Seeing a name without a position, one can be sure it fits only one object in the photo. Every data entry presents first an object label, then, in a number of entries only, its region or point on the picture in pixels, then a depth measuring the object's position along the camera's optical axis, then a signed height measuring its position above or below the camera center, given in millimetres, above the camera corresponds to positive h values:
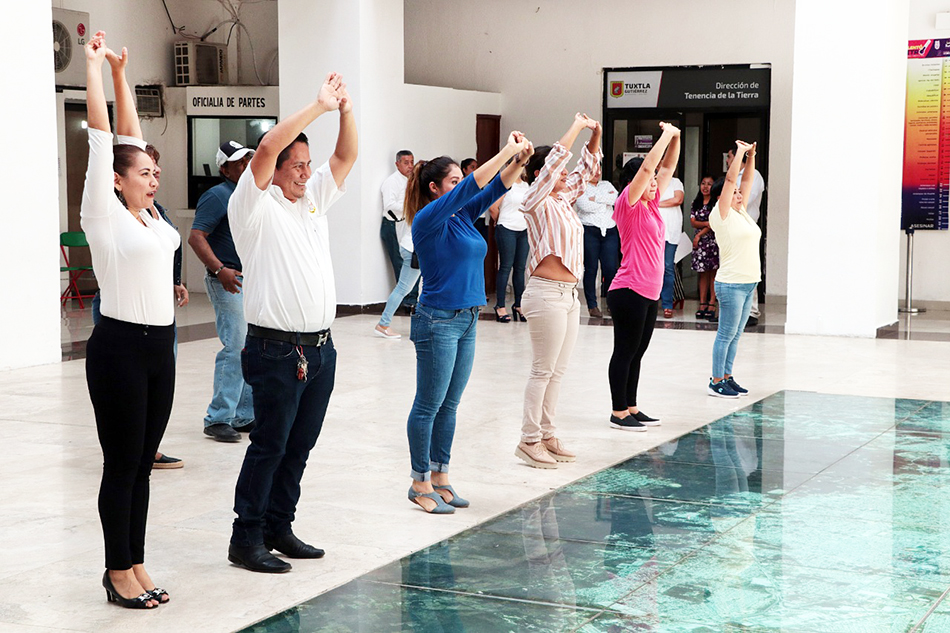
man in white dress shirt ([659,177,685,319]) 12648 +80
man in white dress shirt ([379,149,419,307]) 12453 +246
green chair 13166 -402
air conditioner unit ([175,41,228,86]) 15148 +2156
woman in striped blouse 5656 -253
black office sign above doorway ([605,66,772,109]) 13906 +1718
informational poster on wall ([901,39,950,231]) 12953 +1027
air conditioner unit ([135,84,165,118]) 15086 +1671
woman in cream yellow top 7688 -270
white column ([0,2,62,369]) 8805 +187
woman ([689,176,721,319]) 12570 -221
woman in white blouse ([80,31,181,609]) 3633 -334
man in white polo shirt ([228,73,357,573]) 3959 -294
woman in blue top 4742 -278
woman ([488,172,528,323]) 11977 -131
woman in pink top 6578 -266
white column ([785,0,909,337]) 10750 +632
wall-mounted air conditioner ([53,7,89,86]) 13602 +2160
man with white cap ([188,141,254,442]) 6121 -296
